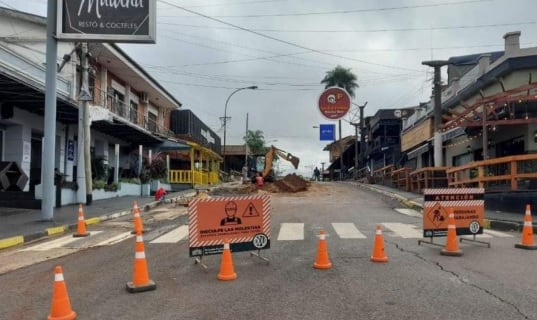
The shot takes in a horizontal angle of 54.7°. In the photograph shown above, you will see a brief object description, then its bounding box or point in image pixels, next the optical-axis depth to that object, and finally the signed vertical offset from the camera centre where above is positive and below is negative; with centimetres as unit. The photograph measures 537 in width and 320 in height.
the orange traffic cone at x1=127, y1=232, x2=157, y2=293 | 727 -135
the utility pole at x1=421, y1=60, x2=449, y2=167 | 2775 +382
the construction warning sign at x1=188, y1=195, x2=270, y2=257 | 912 -82
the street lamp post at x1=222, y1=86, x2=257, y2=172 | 5066 +890
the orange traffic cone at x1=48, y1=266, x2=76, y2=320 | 590 -142
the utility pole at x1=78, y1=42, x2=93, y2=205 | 2152 +231
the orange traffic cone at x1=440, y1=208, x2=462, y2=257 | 997 -128
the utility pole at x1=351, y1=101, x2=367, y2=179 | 5569 +526
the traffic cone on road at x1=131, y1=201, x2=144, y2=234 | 1246 -102
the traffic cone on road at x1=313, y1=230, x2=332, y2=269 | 867 -132
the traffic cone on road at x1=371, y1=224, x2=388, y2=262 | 923 -130
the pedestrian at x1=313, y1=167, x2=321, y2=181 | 7216 +73
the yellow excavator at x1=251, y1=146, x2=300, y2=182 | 3609 +130
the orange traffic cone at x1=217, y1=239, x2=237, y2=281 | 800 -139
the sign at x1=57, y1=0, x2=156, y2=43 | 1673 +512
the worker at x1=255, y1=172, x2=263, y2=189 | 3380 -18
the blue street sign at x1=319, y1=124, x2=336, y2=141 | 5459 +486
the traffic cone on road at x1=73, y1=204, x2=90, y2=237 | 1367 -131
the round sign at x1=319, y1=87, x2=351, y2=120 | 3934 +579
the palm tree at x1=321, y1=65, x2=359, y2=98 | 6819 +1314
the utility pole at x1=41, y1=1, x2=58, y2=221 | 1641 +212
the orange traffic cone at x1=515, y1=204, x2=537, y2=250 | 1073 -125
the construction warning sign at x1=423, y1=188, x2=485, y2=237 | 1110 -70
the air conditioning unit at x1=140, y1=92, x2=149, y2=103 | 4125 +651
